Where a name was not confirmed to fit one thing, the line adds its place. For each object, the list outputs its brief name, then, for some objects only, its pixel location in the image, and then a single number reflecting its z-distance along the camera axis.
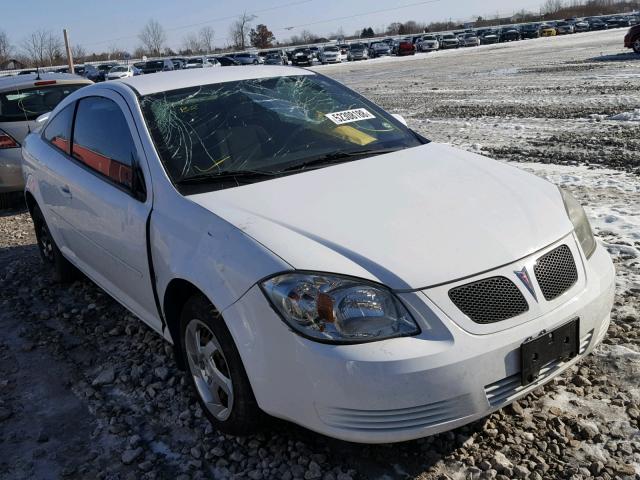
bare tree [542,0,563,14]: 133.38
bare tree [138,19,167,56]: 117.88
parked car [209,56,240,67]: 44.21
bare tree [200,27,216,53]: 128.03
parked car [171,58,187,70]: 47.81
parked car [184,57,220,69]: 47.63
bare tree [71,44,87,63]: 99.32
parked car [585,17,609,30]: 64.19
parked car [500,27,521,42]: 59.66
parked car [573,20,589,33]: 64.94
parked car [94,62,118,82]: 41.62
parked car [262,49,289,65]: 50.83
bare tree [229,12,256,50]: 117.75
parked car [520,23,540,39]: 60.56
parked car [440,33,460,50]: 58.67
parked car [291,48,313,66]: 50.06
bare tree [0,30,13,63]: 86.40
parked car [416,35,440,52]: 56.16
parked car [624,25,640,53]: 23.42
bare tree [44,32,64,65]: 81.46
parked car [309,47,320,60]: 51.78
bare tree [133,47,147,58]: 117.22
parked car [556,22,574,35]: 63.94
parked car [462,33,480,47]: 58.72
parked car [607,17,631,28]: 62.47
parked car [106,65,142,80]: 40.86
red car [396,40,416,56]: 53.06
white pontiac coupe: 2.29
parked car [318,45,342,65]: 49.47
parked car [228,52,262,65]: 46.94
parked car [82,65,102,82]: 42.19
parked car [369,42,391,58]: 53.47
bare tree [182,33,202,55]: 127.56
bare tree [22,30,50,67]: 80.12
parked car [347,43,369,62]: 52.84
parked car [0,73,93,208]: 7.35
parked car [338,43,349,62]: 50.79
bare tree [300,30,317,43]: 131.23
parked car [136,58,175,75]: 47.36
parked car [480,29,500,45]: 60.81
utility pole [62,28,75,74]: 22.77
